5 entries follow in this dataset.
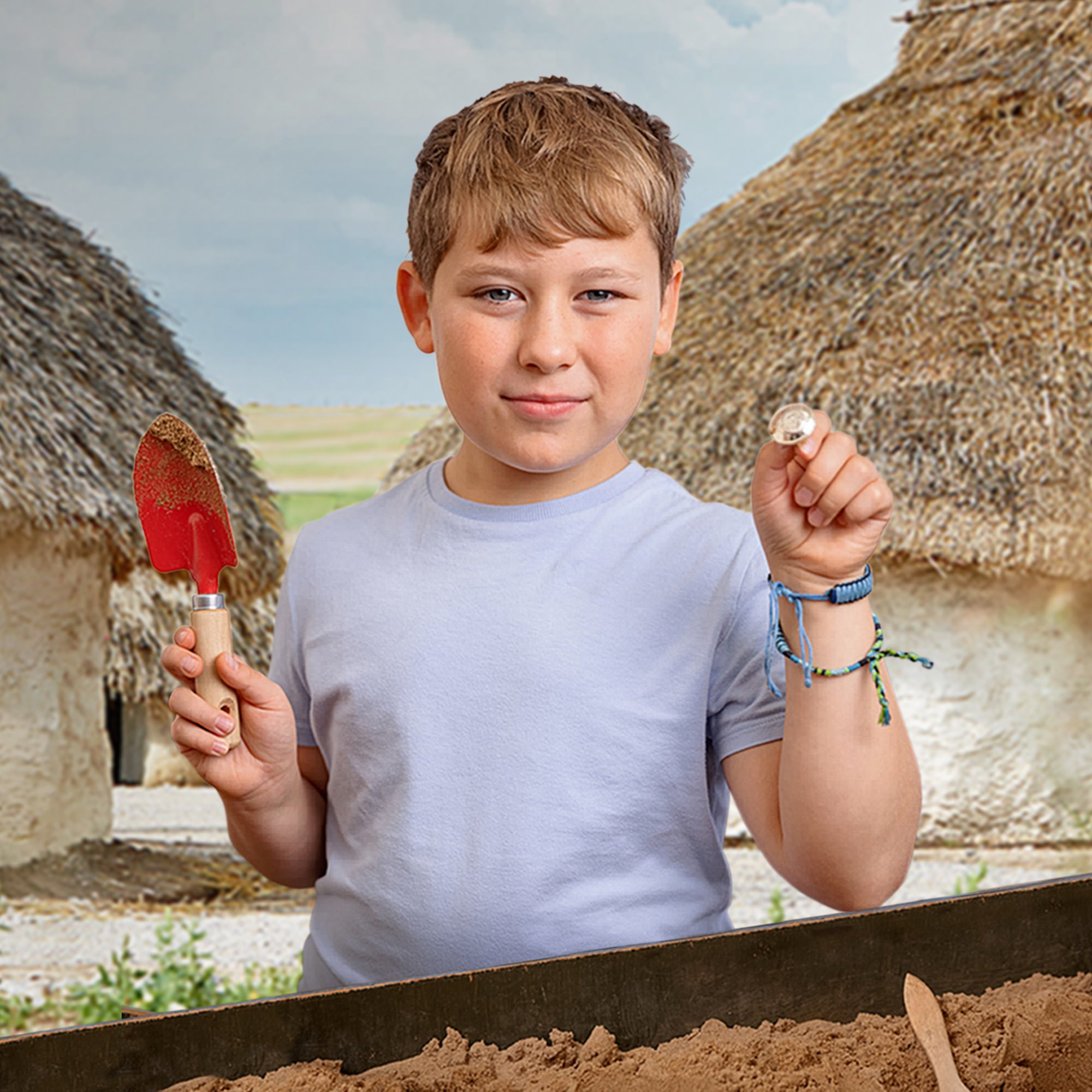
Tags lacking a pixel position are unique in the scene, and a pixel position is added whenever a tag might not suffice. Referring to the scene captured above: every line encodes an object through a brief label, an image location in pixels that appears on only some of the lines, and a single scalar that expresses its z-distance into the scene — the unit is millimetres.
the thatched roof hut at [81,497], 2943
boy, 690
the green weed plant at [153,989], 2734
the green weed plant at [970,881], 3174
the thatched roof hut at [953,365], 3387
